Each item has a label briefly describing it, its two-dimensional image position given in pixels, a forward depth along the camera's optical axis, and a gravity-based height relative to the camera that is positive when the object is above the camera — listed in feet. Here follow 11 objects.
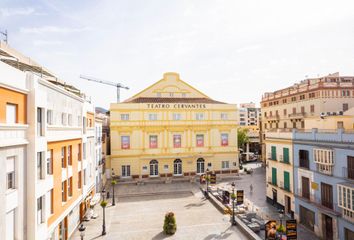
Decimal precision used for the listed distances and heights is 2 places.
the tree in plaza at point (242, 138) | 205.46 -10.61
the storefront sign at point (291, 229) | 54.80 -23.13
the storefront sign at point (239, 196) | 75.92 -21.75
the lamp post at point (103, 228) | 67.29 -27.23
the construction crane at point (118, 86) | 330.34 +55.57
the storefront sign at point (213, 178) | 108.27 -22.97
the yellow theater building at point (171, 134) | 134.51 -3.95
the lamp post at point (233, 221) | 72.23 -27.83
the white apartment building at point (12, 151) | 36.09 -3.31
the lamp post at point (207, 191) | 102.70 -27.44
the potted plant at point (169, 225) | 67.05 -26.52
